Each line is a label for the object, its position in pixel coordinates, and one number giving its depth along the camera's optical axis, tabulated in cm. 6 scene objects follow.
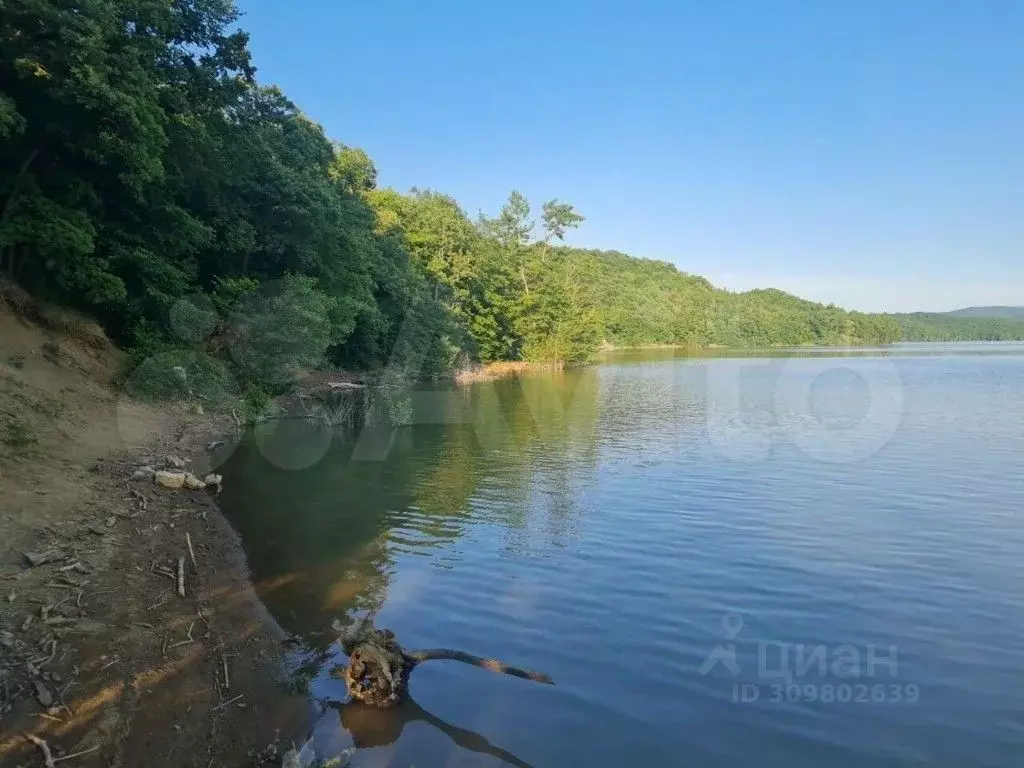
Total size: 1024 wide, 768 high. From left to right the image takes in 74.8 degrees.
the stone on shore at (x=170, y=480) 1249
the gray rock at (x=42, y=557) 770
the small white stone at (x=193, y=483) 1314
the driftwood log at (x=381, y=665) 663
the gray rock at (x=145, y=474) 1233
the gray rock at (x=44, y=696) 548
